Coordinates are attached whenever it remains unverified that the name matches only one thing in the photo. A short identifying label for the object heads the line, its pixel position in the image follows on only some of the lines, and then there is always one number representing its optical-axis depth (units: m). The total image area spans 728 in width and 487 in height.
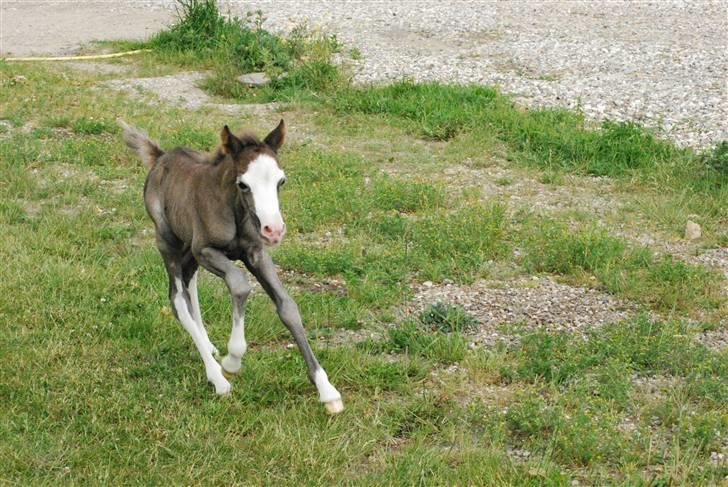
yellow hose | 29.61
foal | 10.41
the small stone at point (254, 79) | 26.42
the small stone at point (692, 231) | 16.81
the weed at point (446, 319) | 13.48
